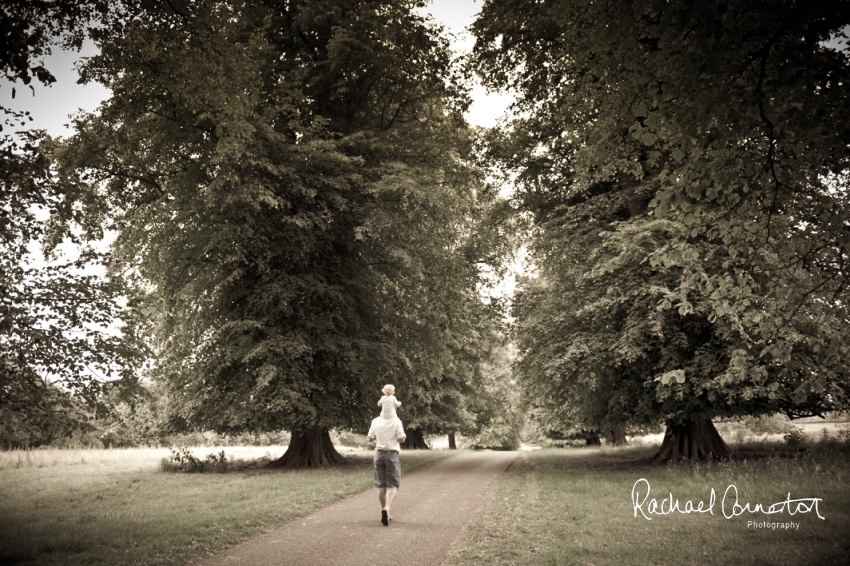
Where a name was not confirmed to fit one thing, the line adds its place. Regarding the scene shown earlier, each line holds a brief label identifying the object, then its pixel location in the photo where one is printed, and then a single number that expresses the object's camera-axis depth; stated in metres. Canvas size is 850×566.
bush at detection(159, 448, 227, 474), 15.30
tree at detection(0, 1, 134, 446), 6.27
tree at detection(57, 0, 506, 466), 13.28
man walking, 7.68
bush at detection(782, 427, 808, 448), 16.96
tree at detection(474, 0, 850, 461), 4.53
